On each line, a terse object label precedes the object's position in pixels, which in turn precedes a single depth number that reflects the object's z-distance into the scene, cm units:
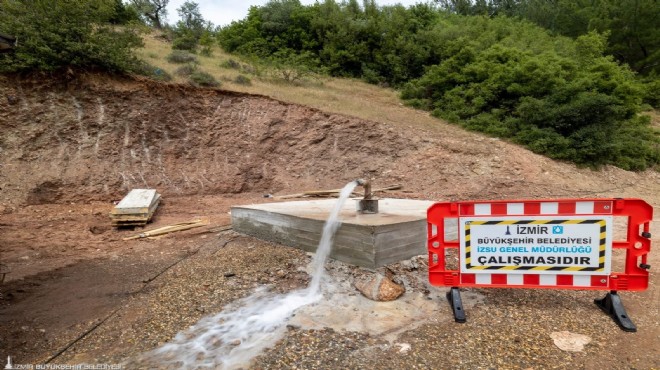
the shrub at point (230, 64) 1838
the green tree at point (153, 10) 3256
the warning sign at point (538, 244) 354
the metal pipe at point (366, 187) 521
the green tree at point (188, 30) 2286
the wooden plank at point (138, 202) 777
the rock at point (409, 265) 470
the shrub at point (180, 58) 1669
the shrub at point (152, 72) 1277
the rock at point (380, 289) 410
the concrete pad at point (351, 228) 448
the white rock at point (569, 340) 313
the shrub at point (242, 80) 1519
